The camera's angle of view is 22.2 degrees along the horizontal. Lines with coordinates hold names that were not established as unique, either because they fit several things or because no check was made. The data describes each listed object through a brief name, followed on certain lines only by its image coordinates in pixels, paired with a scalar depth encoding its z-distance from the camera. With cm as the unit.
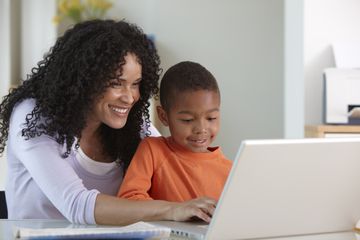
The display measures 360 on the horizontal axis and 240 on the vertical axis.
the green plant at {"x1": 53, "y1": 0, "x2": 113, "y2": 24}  582
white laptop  159
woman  203
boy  214
